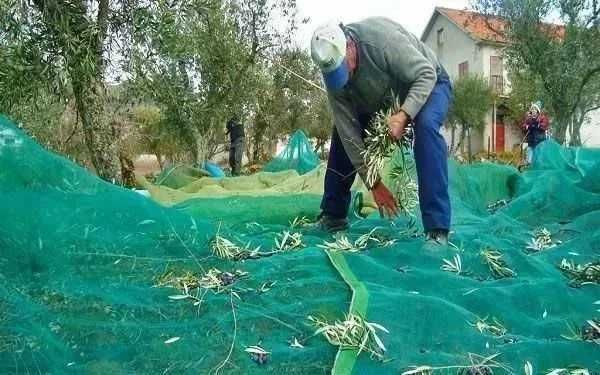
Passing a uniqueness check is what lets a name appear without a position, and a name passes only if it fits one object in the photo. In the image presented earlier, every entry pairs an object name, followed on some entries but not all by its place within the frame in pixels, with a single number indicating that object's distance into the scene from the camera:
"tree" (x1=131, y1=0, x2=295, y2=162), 7.46
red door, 39.56
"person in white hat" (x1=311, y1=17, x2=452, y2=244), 3.62
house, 38.97
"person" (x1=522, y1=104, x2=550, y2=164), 13.02
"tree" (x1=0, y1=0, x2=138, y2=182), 6.70
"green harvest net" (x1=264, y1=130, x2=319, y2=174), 10.02
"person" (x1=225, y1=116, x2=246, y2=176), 15.59
